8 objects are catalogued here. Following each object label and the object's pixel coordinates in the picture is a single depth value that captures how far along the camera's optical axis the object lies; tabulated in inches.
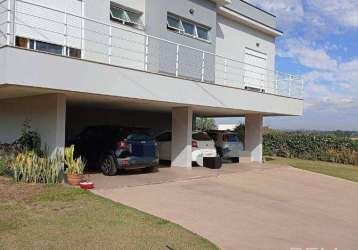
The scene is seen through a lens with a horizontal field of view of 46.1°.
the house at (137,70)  446.0
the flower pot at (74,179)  457.1
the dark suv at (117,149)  556.4
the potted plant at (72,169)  457.4
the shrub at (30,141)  508.1
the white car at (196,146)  737.0
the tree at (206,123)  1577.3
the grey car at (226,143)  837.8
